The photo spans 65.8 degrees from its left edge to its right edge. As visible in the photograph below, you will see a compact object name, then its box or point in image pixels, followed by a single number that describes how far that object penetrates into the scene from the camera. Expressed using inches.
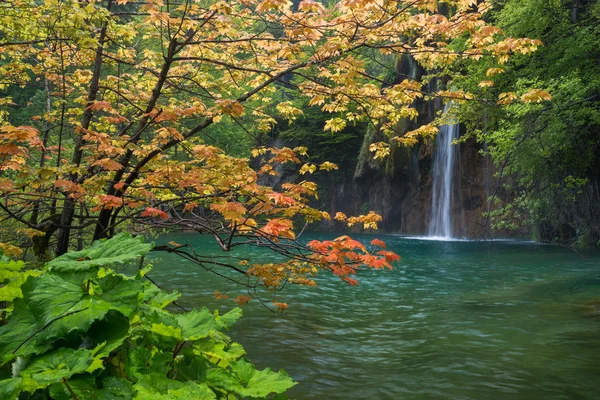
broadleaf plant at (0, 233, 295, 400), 62.1
